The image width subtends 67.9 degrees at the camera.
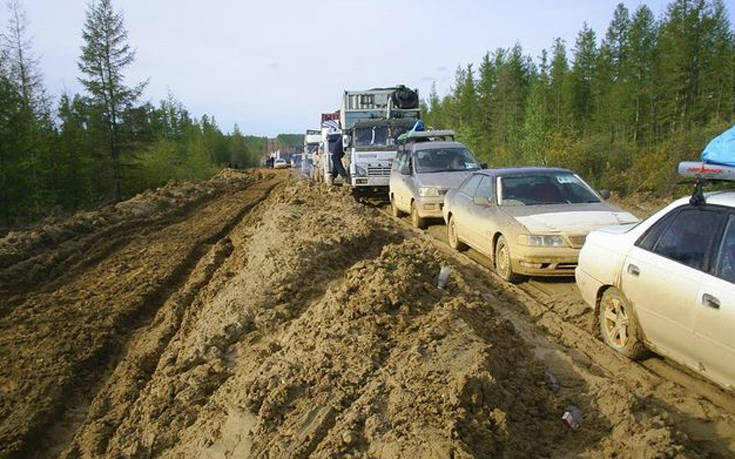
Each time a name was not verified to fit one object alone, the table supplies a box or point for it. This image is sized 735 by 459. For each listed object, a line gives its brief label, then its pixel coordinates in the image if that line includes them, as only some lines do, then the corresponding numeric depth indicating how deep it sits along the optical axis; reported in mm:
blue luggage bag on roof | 4102
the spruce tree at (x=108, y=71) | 31969
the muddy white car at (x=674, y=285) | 3738
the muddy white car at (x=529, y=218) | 6930
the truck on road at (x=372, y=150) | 17719
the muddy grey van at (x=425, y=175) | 11945
